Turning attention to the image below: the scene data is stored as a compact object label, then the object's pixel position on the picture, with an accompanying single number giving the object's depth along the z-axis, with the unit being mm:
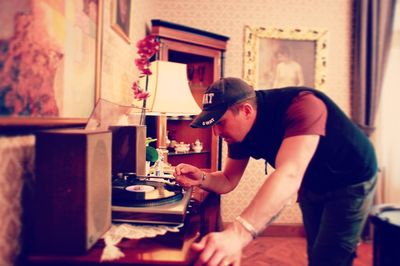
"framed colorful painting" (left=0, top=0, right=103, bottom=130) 797
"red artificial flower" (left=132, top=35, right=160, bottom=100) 1618
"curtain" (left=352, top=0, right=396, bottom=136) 3498
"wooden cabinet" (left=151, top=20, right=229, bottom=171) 3047
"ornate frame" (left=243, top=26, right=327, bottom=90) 3562
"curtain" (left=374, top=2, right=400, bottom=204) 3521
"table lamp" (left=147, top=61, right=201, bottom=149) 1759
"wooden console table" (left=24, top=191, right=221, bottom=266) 753
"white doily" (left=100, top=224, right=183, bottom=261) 791
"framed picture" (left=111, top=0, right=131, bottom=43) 1861
